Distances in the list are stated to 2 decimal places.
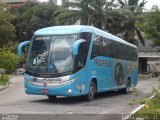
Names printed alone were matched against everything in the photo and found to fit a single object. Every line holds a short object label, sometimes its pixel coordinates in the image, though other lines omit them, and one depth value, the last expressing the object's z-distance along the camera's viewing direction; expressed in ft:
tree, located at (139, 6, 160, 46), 103.86
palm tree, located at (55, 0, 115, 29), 146.72
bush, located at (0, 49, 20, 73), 108.27
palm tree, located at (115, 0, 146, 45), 166.87
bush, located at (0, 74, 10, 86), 96.66
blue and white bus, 52.44
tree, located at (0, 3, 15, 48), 165.99
